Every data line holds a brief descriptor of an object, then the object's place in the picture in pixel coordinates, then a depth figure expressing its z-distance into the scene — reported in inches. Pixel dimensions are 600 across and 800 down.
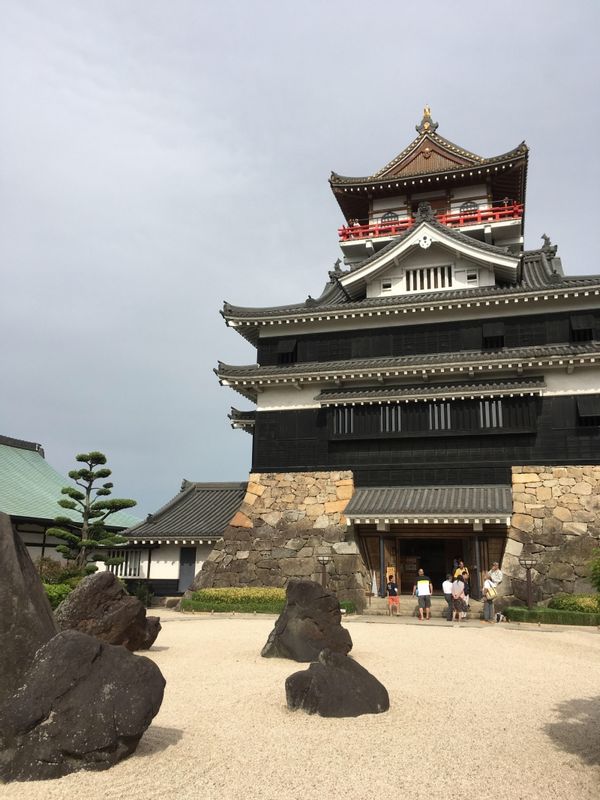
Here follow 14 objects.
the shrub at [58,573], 914.7
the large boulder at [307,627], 535.2
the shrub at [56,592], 729.0
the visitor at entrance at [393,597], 915.4
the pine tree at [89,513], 1001.5
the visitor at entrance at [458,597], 856.4
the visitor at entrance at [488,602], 839.1
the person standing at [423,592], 858.8
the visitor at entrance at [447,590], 864.3
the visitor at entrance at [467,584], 916.2
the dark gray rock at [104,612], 499.5
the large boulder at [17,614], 261.0
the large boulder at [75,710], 242.2
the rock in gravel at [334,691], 353.7
